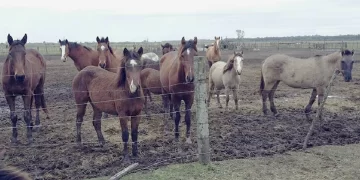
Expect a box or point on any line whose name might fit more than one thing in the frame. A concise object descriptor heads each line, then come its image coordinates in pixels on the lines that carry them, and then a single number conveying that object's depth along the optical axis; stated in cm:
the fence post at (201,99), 521
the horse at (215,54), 1773
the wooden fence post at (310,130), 650
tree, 6638
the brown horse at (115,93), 586
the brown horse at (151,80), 945
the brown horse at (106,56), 1029
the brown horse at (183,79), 678
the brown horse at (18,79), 680
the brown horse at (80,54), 1126
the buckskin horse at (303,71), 924
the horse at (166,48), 1426
